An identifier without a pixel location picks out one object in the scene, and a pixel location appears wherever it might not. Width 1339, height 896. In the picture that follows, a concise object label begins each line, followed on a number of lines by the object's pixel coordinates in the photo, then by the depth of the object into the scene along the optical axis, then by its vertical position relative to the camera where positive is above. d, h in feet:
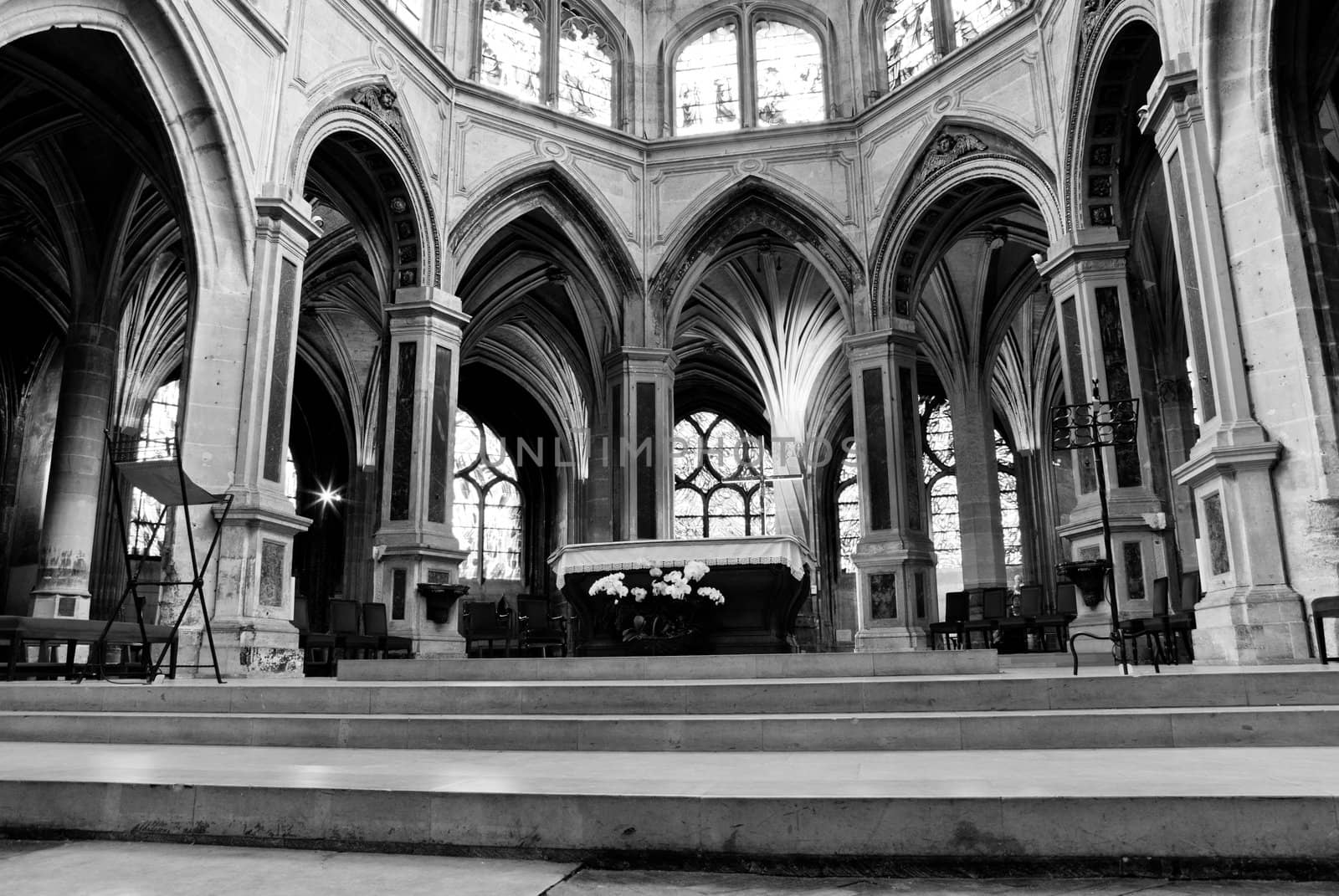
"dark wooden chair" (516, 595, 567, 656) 48.44 +1.20
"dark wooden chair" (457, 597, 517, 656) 45.11 +1.27
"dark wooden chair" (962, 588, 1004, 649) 43.78 +1.48
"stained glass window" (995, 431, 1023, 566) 78.23 +10.63
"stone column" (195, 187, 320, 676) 32.09 +6.54
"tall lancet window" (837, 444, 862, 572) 87.58 +11.76
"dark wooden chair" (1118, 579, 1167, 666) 27.68 +0.54
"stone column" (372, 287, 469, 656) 44.39 +8.56
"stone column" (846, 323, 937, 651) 49.34 +7.25
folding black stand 22.48 +3.98
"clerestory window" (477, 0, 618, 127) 54.08 +32.35
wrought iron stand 22.21 +5.63
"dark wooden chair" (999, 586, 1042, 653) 42.42 +0.87
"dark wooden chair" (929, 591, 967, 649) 45.29 +1.40
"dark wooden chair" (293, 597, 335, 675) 40.42 +0.86
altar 35.53 +2.48
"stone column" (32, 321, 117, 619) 44.96 +7.93
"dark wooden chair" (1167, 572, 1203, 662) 29.94 +0.95
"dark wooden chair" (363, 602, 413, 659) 40.69 +1.14
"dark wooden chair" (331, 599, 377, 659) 39.40 +1.17
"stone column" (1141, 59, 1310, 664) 24.85 +4.70
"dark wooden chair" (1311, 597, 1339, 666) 22.48 +0.56
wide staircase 8.16 -1.23
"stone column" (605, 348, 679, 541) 52.85 +10.96
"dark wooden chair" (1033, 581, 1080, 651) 40.47 +1.34
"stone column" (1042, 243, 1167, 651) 38.34 +9.89
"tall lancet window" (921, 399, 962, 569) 82.33 +13.53
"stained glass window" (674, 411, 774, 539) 89.04 +14.90
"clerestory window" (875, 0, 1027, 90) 49.98 +31.08
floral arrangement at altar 35.04 +1.57
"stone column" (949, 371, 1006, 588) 60.75 +8.08
